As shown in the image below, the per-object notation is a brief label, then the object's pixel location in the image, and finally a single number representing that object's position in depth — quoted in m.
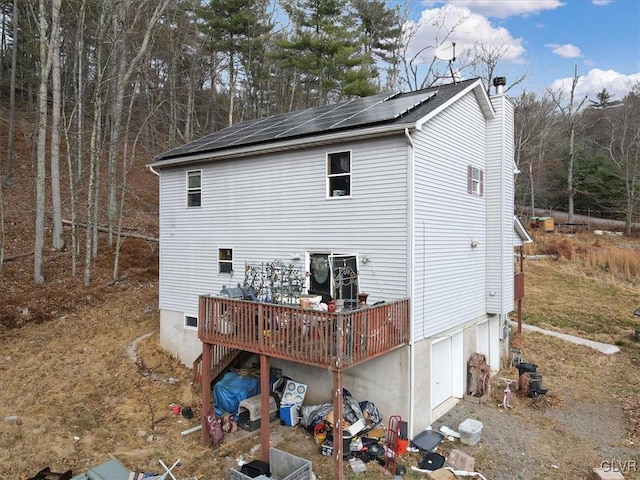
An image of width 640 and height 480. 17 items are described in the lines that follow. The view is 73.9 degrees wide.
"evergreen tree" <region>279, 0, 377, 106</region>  25.08
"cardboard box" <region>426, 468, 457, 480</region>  7.74
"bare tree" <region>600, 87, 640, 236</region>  32.44
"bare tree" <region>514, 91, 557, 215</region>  34.34
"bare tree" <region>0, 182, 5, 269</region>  16.98
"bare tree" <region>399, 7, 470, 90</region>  25.25
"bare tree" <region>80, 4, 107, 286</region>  16.89
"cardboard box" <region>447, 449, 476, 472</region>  8.09
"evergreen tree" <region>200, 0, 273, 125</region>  24.80
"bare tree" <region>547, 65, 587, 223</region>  34.62
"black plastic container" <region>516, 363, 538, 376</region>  12.67
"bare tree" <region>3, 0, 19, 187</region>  24.56
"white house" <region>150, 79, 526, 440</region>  9.44
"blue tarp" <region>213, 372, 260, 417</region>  10.43
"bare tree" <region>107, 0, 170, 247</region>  18.88
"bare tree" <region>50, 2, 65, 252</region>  17.28
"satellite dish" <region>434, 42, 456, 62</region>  12.45
